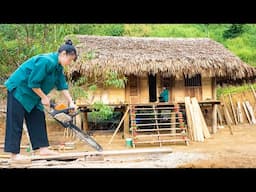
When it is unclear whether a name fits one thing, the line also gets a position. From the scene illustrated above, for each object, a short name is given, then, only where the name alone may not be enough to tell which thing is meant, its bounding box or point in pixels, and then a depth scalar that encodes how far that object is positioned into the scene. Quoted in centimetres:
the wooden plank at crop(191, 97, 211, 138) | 1080
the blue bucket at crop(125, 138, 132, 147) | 1003
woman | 349
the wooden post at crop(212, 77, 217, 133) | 1238
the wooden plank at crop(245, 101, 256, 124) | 1452
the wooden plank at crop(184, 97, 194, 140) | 1072
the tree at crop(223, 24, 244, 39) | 2225
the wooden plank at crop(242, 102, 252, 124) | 1476
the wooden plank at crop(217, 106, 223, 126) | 1449
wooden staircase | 1010
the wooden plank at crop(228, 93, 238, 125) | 1486
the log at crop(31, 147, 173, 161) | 399
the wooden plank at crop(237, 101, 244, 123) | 1484
